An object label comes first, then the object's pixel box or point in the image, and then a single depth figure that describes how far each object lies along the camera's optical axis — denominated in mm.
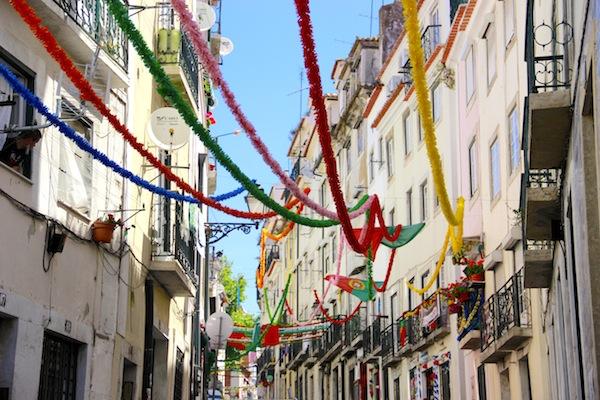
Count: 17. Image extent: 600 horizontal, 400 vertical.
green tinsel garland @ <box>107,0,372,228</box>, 10102
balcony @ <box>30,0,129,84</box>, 14391
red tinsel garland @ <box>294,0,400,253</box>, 8406
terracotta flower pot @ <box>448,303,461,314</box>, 26297
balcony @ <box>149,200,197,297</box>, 20344
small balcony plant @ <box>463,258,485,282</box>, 26031
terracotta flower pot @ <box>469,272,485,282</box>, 26062
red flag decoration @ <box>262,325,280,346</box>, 41181
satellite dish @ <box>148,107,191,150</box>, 18859
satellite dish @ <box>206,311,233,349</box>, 27578
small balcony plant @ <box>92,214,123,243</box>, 16156
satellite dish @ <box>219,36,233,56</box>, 32594
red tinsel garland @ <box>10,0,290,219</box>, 11180
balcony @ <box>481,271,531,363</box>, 22000
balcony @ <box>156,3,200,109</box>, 21203
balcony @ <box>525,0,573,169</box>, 11461
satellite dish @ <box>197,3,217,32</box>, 23688
